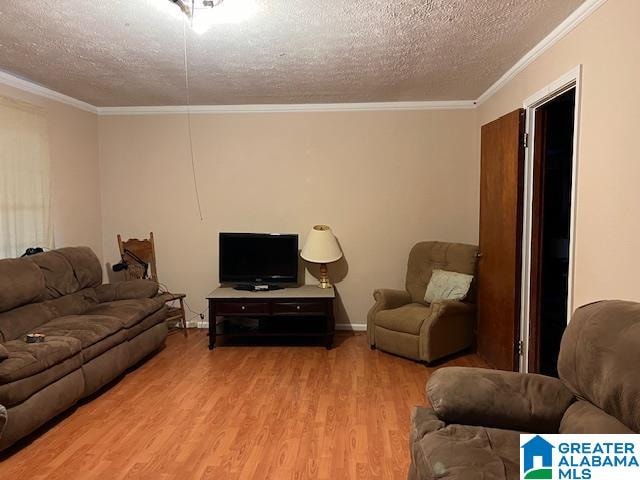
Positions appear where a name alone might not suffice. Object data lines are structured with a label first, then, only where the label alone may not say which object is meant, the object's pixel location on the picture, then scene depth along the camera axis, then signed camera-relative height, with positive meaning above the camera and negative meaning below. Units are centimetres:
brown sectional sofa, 270 -77
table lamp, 473 -29
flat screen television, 489 -40
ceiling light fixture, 243 +108
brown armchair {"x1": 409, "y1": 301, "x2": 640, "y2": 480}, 164 -73
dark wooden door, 347 -18
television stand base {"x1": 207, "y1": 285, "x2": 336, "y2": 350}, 452 -88
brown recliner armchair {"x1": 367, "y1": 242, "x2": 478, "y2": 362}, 409 -85
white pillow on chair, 430 -62
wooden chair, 505 -45
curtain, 377 +33
